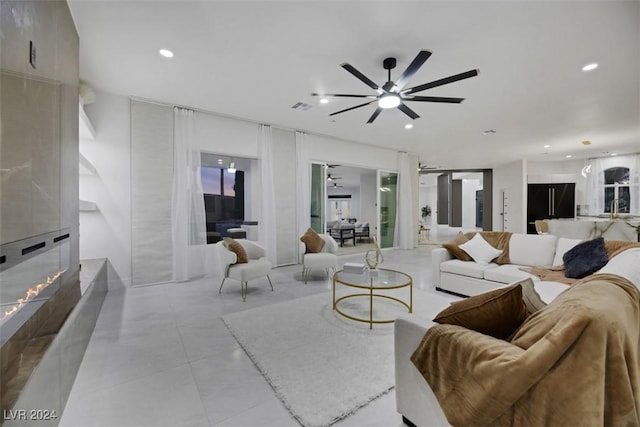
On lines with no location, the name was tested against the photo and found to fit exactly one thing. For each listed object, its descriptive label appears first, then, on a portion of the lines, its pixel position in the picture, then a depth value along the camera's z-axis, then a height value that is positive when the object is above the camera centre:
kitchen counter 3.51 -0.26
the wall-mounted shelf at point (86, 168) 3.17 +0.58
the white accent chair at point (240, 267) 3.42 -0.78
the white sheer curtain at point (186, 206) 4.23 +0.08
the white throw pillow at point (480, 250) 3.57 -0.55
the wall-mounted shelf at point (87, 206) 3.40 +0.06
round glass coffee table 2.74 -0.82
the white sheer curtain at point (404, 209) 7.50 +0.07
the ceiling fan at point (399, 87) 2.31 +1.29
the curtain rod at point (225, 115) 4.01 +1.77
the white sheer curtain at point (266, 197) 5.10 +0.28
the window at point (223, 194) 6.50 +0.45
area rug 1.63 -1.19
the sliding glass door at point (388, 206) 7.55 +0.15
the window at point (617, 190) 7.84 +0.69
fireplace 1.07 -0.50
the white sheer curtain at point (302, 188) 5.52 +0.51
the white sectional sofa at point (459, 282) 1.32 -0.76
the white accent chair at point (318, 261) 4.19 -0.82
